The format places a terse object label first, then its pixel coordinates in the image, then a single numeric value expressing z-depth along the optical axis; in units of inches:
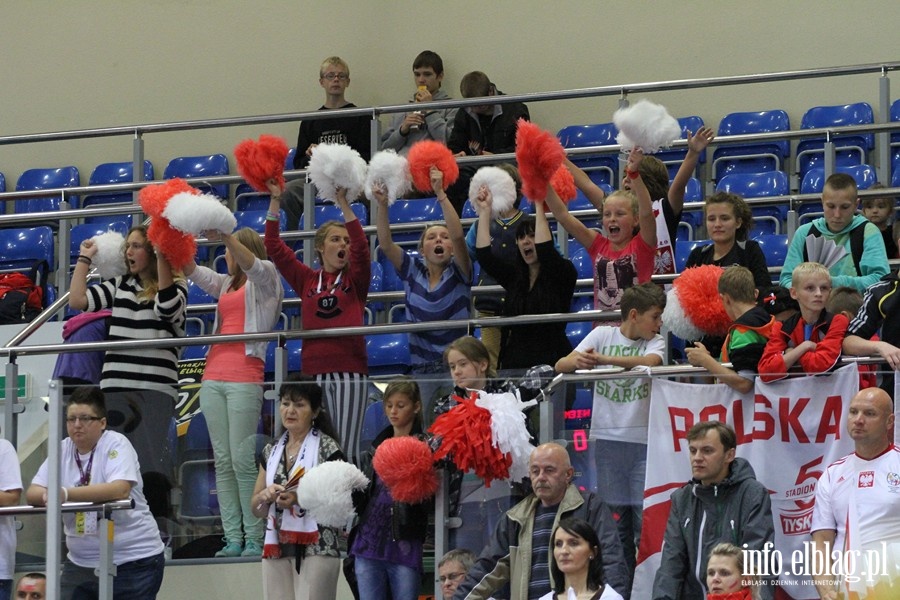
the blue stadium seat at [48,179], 885.8
